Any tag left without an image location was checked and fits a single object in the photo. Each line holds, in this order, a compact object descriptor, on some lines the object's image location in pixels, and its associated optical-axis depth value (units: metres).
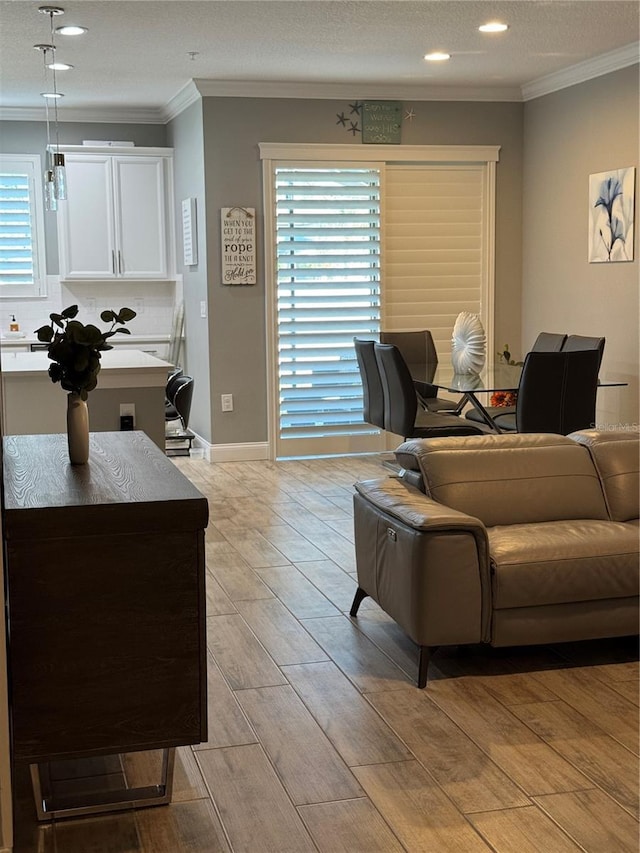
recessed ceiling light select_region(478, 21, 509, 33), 5.64
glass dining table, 5.71
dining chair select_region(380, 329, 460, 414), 7.11
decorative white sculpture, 6.17
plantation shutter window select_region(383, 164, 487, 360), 7.82
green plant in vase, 2.89
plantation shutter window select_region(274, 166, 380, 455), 7.62
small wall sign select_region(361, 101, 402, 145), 7.55
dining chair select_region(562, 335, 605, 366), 6.04
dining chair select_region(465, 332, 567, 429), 6.42
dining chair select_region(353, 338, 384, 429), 6.49
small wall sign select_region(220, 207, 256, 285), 7.44
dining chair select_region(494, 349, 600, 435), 5.48
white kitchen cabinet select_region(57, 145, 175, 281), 8.38
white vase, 2.99
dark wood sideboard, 2.47
